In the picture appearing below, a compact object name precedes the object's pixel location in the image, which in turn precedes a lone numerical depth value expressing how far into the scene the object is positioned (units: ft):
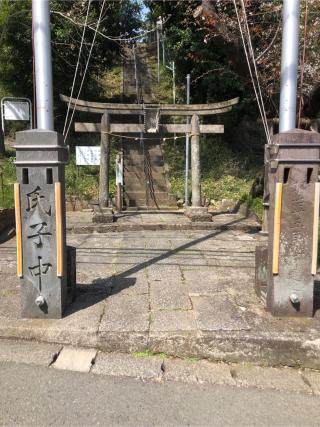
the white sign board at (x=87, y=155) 38.45
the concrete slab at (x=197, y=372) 9.84
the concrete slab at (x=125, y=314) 11.44
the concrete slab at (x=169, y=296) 13.04
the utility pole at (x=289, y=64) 12.73
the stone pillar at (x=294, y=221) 11.69
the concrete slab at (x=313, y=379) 9.60
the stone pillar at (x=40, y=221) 11.66
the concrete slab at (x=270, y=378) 9.66
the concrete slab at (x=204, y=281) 14.60
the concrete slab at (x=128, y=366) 10.01
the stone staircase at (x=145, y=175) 40.37
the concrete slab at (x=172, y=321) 11.32
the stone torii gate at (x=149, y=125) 31.45
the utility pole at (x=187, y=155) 33.62
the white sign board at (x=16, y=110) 34.71
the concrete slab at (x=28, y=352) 10.44
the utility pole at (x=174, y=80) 54.71
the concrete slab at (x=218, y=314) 11.40
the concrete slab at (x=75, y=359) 10.23
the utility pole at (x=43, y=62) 12.74
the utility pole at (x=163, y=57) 68.98
